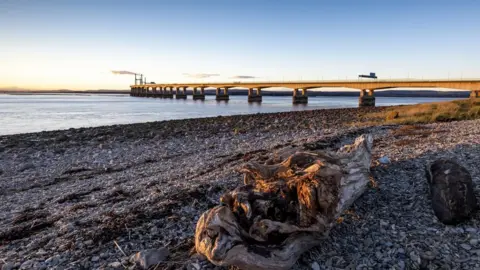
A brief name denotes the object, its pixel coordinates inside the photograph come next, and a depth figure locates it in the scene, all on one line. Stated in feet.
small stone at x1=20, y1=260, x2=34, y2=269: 15.55
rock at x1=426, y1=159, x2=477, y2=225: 17.35
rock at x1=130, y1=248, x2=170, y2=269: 14.48
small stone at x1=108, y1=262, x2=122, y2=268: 14.83
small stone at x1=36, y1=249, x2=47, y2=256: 16.84
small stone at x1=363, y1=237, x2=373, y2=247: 15.96
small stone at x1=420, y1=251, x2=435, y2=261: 14.79
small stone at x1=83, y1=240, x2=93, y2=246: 17.24
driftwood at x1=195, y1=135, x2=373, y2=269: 13.02
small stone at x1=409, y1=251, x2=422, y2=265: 14.67
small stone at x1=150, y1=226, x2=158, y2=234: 17.85
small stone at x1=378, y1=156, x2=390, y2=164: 26.94
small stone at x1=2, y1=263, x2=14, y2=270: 15.65
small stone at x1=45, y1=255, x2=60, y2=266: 15.64
